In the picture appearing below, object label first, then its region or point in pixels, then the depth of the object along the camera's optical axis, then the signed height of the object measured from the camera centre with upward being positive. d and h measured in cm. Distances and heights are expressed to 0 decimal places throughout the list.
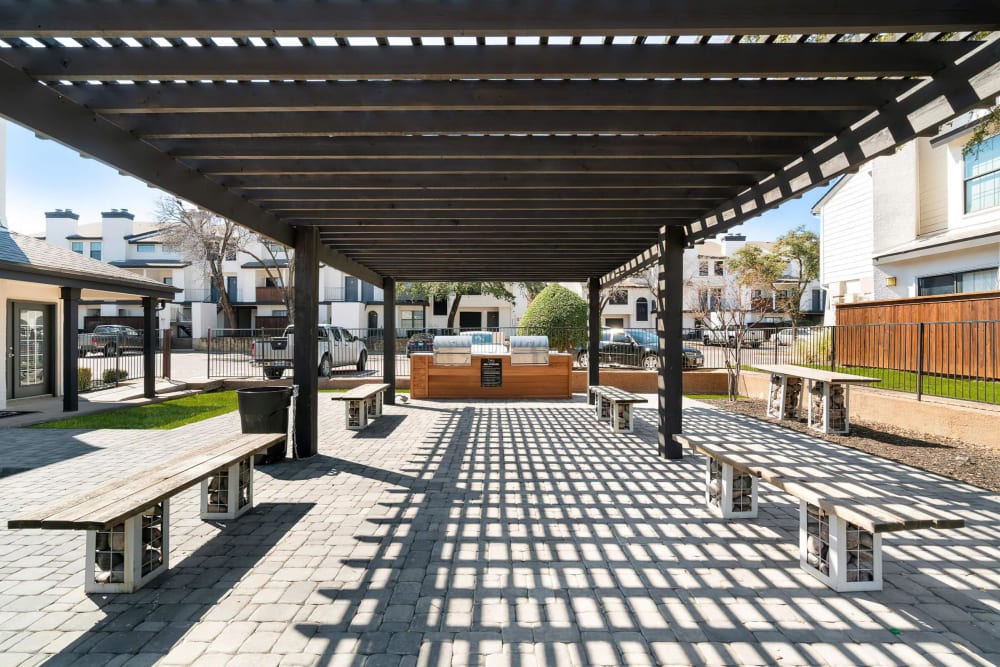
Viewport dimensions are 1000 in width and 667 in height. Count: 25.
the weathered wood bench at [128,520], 284 -111
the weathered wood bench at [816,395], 815 -117
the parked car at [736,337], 1163 -13
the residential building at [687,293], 3756 +332
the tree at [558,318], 1609 +48
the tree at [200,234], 2434 +518
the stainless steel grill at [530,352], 1262 -52
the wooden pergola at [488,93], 253 +164
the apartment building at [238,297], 3503 +260
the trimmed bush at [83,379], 1298 -126
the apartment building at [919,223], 1148 +308
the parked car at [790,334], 1307 -5
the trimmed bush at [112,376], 1418 -130
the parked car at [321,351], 1585 -64
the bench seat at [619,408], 819 -134
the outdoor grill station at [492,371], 1263 -102
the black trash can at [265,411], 627 -104
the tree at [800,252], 3319 +554
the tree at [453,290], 3256 +293
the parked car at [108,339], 2417 -40
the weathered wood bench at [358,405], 830 -132
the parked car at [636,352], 1554 -68
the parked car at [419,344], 2214 -54
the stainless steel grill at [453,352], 1261 -52
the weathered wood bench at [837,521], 294 -119
